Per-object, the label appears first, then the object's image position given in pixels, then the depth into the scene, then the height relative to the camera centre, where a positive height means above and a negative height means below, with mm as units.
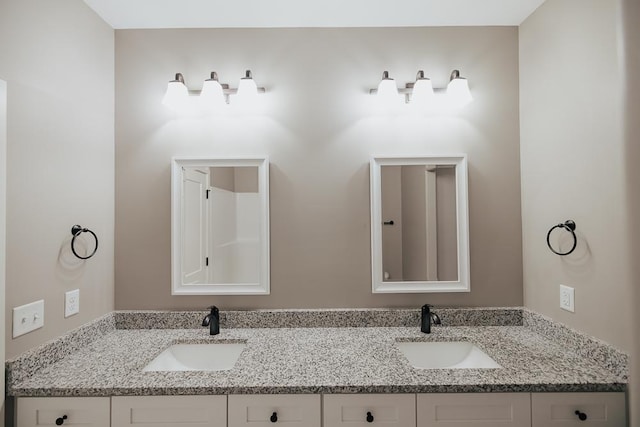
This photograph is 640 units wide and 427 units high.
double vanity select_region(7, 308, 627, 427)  1279 -624
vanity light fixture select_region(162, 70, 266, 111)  1815 +689
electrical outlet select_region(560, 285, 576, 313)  1547 -365
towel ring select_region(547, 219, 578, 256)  1515 -47
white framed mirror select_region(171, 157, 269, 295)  1873 -24
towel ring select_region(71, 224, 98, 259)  1554 -38
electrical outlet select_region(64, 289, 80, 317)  1544 -364
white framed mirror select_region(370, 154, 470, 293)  1879 -24
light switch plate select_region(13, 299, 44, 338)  1293 -366
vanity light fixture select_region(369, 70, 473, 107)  1821 +690
